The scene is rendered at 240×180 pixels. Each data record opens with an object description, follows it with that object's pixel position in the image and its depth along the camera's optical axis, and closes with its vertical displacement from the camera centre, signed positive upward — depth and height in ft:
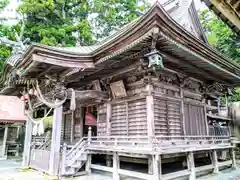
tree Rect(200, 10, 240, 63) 51.26 +23.00
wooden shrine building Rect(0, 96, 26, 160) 45.75 +0.56
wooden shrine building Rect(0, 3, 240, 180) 18.20 +4.52
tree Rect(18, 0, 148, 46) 62.84 +39.14
